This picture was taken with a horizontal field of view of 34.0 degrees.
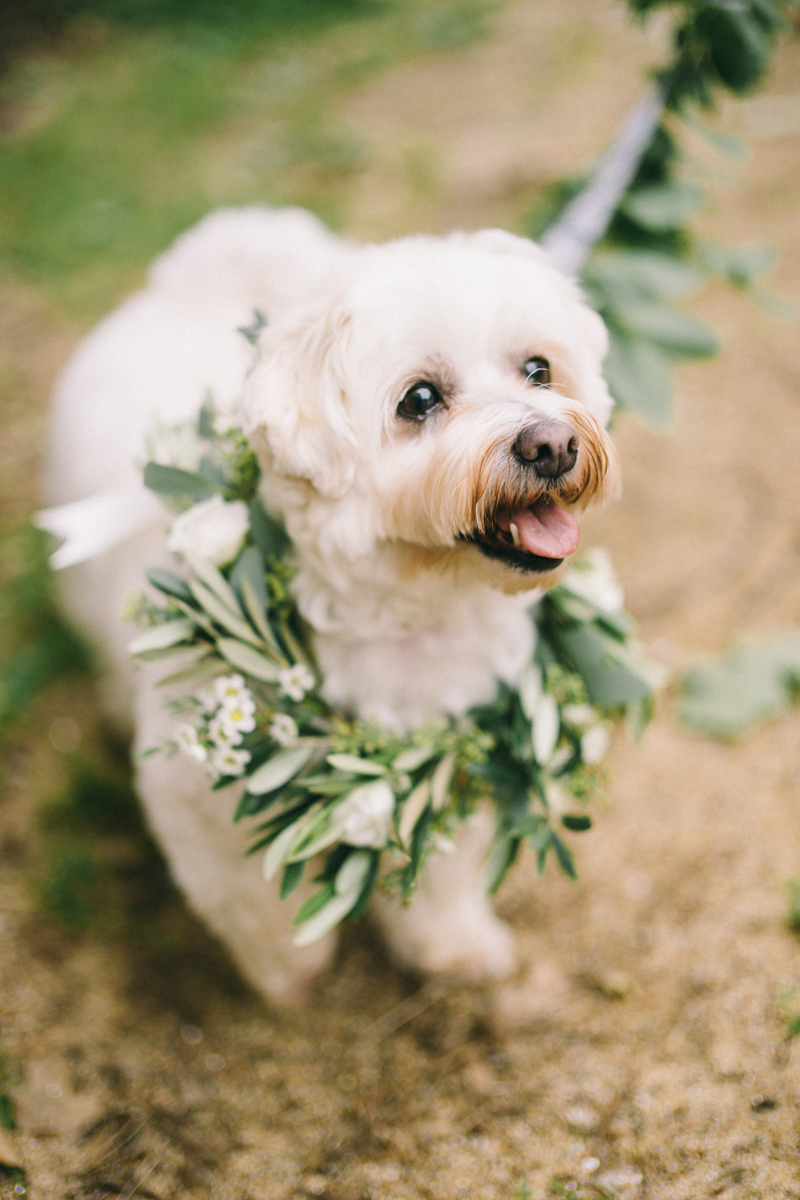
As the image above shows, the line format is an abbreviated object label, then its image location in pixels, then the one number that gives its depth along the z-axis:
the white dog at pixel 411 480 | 0.50
